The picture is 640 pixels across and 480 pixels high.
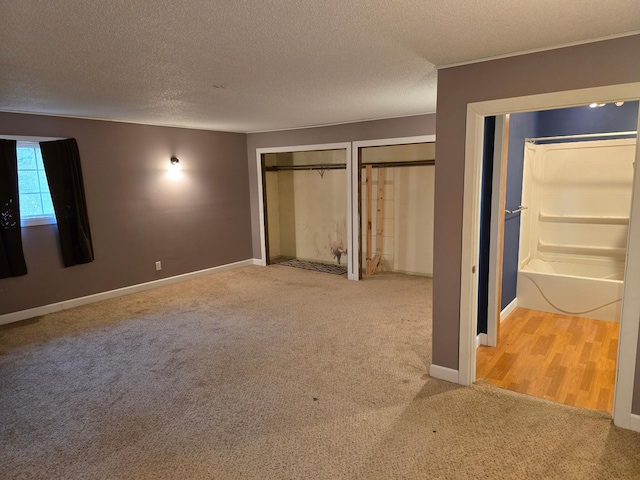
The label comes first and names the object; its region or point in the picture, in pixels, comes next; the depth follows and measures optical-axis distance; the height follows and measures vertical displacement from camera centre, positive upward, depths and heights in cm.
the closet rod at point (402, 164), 553 +25
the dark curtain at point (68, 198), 427 -7
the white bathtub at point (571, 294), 392 -124
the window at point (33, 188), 417 +5
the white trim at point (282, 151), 543 +35
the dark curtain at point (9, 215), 393 -23
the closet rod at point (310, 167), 638 +29
